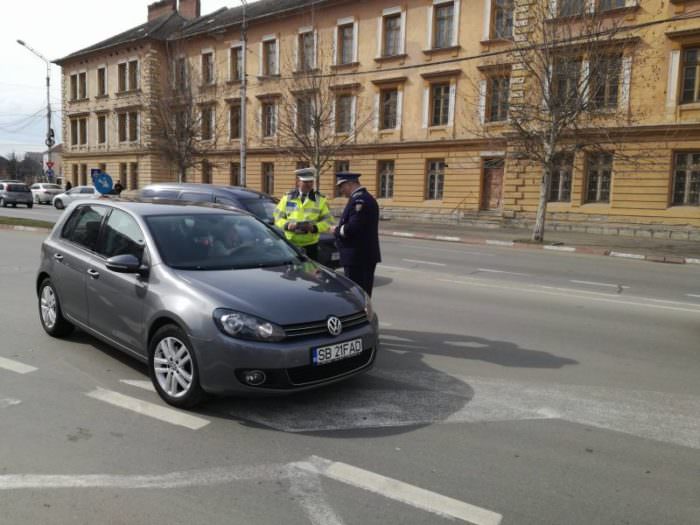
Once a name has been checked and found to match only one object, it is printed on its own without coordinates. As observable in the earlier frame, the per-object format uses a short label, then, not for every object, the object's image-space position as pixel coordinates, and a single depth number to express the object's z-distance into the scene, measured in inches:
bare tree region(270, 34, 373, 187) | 1196.5
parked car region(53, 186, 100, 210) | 1326.3
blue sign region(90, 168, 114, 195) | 700.0
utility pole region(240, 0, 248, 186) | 1144.9
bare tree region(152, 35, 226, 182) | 1425.9
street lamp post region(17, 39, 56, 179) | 1640.0
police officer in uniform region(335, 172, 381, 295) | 230.1
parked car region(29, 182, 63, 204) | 1649.9
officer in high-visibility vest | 260.4
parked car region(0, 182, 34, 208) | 1376.7
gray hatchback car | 158.2
